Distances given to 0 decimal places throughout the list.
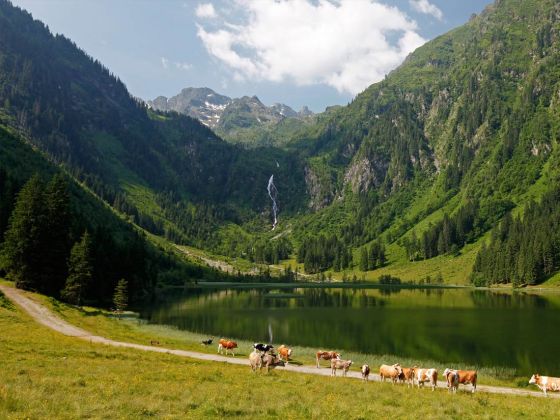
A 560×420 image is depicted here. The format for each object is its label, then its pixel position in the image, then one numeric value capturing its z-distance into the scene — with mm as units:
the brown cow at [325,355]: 50156
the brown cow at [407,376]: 39188
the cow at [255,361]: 40281
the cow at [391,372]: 39781
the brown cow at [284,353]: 52456
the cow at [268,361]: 40062
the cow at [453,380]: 35562
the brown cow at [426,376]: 36781
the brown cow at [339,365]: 43912
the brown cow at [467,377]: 36469
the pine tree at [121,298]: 99250
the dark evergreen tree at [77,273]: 87250
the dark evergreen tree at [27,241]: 81125
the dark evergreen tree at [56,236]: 86312
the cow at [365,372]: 40438
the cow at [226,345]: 56338
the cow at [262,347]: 44925
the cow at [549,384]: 37250
